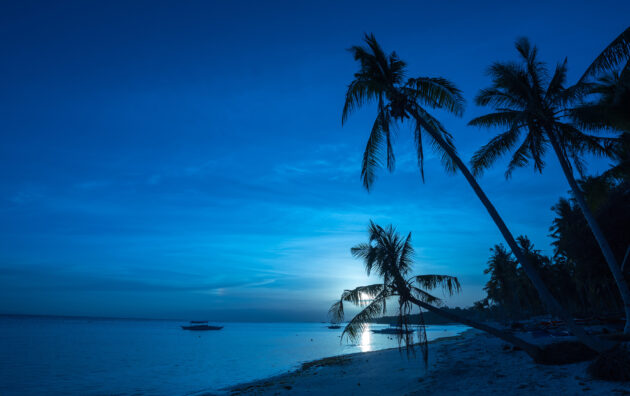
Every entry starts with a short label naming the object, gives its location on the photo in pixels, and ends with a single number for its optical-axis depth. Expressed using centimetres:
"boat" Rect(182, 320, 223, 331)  11353
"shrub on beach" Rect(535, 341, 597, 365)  1140
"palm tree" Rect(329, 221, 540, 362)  1239
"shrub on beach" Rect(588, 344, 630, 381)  877
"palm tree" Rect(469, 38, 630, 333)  1375
